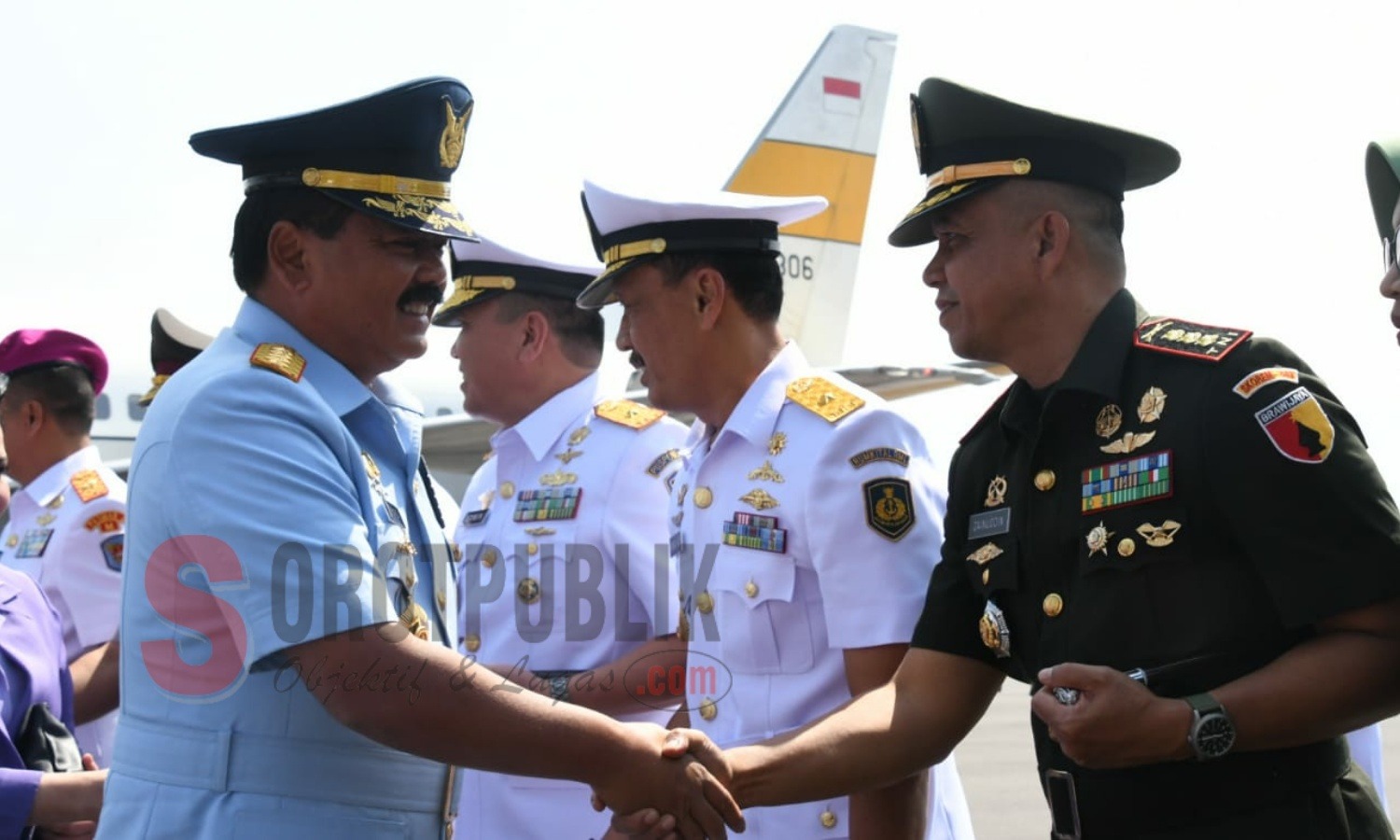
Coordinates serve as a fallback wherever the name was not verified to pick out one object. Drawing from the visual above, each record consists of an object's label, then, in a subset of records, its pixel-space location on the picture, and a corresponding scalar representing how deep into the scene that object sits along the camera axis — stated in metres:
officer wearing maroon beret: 4.80
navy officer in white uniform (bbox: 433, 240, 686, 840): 3.74
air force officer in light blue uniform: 2.17
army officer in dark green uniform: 2.13
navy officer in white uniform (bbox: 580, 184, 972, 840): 2.93
